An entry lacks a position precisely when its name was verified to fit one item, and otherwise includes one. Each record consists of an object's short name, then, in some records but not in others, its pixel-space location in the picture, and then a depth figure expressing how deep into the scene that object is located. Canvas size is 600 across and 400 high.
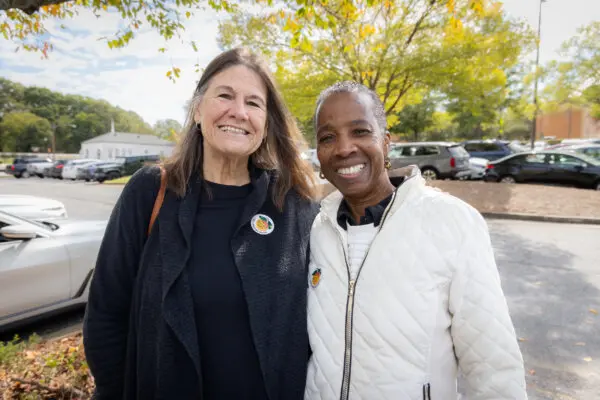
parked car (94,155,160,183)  28.14
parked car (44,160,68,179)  33.44
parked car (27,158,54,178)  34.88
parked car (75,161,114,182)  28.62
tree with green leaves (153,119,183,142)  113.93
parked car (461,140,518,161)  21.20
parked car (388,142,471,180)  15.51
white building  73.69
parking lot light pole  27.19
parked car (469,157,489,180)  16.76
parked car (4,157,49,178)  34.69
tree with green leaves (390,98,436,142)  30.12
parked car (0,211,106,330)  3.76
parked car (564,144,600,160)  16.27
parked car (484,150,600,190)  13.24
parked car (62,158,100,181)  30.94
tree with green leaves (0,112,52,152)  69.44
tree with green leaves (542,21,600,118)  27.50
